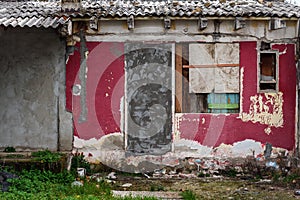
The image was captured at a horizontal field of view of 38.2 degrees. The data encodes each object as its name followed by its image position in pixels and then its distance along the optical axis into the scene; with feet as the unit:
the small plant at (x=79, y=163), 34.94
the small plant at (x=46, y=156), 32.04
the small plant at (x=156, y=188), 30.99
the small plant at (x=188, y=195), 27.85
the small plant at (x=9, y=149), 35.07
